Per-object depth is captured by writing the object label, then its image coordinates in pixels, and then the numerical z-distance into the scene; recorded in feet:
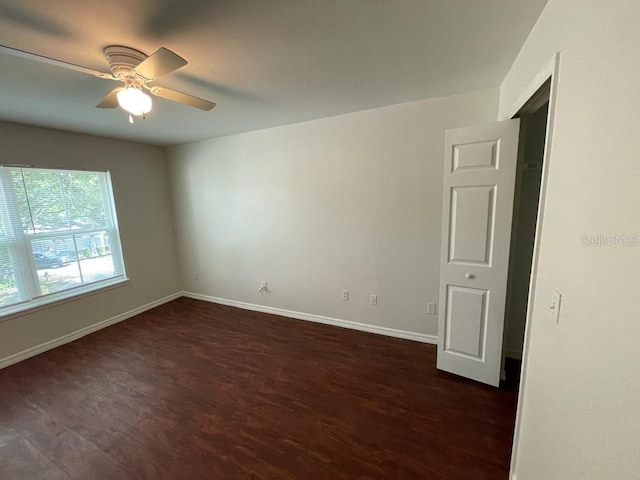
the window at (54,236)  8.91
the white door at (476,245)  6.10
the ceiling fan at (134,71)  4.29
